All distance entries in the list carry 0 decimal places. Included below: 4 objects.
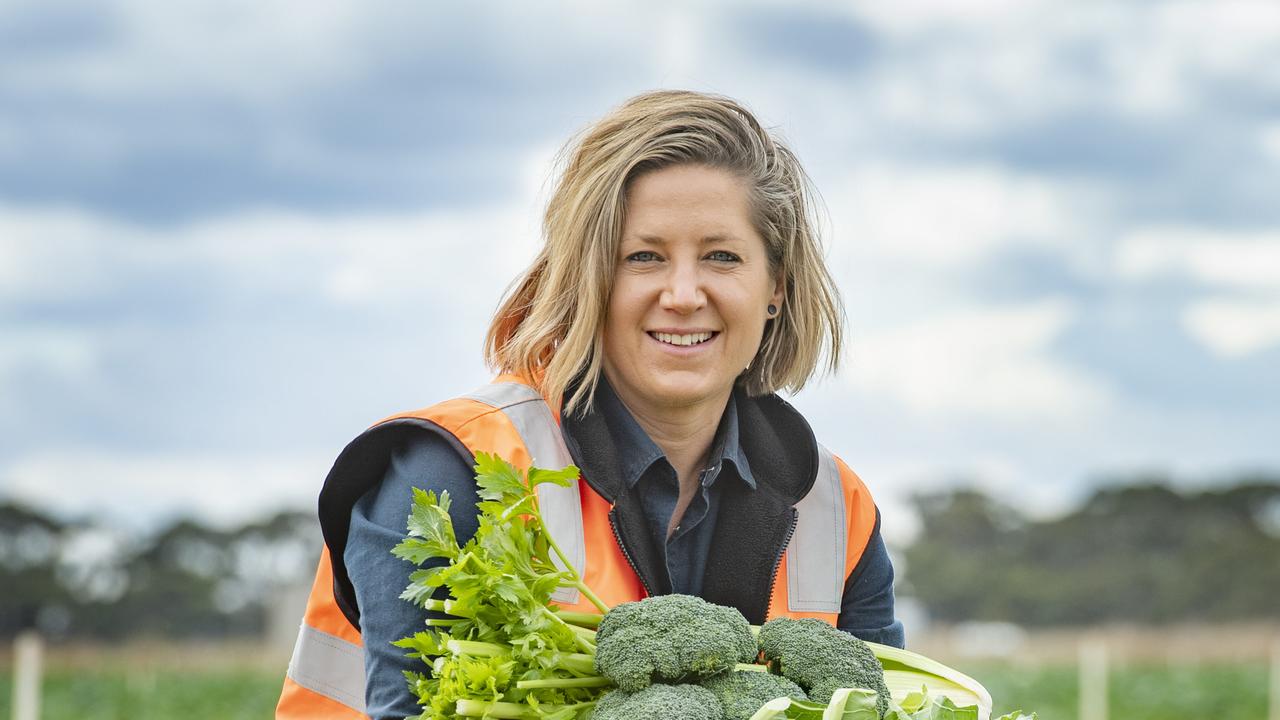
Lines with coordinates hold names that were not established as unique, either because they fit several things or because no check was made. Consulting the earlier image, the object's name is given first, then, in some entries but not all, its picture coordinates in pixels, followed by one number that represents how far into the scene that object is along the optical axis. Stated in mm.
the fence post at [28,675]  13578
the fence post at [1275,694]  24125
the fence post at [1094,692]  22047
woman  3373
